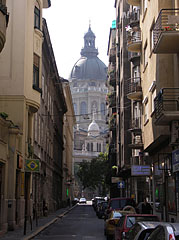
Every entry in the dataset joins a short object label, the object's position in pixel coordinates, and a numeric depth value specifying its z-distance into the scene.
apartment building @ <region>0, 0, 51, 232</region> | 22.59
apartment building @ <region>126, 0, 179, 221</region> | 17.11
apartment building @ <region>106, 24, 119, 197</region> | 57.12
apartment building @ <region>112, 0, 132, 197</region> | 41.75
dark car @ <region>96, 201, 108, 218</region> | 36.61
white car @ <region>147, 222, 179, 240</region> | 6.85
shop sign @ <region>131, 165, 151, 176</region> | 23.23
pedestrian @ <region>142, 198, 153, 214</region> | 20.91
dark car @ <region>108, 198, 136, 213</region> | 23.42
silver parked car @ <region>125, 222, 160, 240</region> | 9.42
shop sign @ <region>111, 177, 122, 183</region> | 47.44
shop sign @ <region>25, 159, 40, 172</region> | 21.97
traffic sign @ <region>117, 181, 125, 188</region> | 42.53
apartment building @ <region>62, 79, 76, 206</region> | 72.25
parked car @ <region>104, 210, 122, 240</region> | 17.71
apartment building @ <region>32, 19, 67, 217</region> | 34.69
